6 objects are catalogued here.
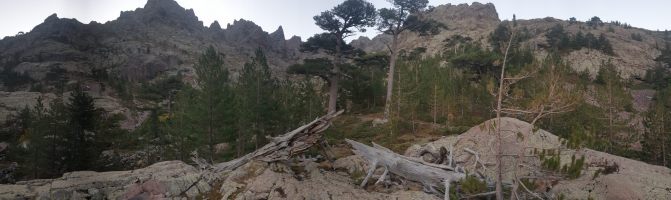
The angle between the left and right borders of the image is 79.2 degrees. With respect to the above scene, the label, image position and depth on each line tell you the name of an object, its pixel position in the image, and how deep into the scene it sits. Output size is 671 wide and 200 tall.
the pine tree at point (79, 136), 24.72
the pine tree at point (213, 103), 24.80
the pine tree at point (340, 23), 34.75
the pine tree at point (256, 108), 26.23
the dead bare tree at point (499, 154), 10.51
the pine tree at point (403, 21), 35.62
